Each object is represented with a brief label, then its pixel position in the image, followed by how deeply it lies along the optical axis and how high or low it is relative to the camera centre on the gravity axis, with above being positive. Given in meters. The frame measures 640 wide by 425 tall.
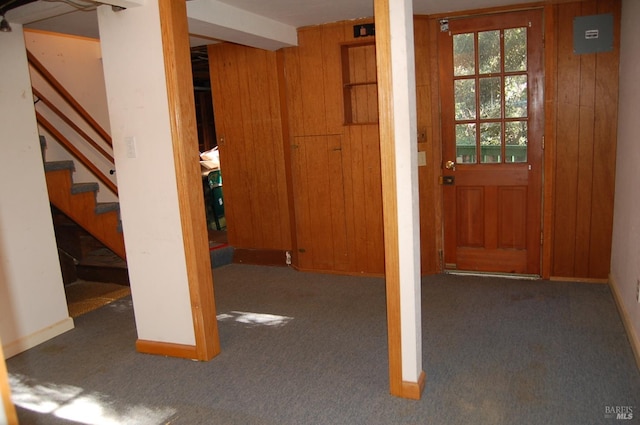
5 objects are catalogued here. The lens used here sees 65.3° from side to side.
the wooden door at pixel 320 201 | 4.69 -0.67
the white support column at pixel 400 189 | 2.31 -0.31
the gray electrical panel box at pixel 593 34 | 3.77 +0.59
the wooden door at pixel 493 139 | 4.08 -0.17
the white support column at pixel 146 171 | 2.93 -0.18
